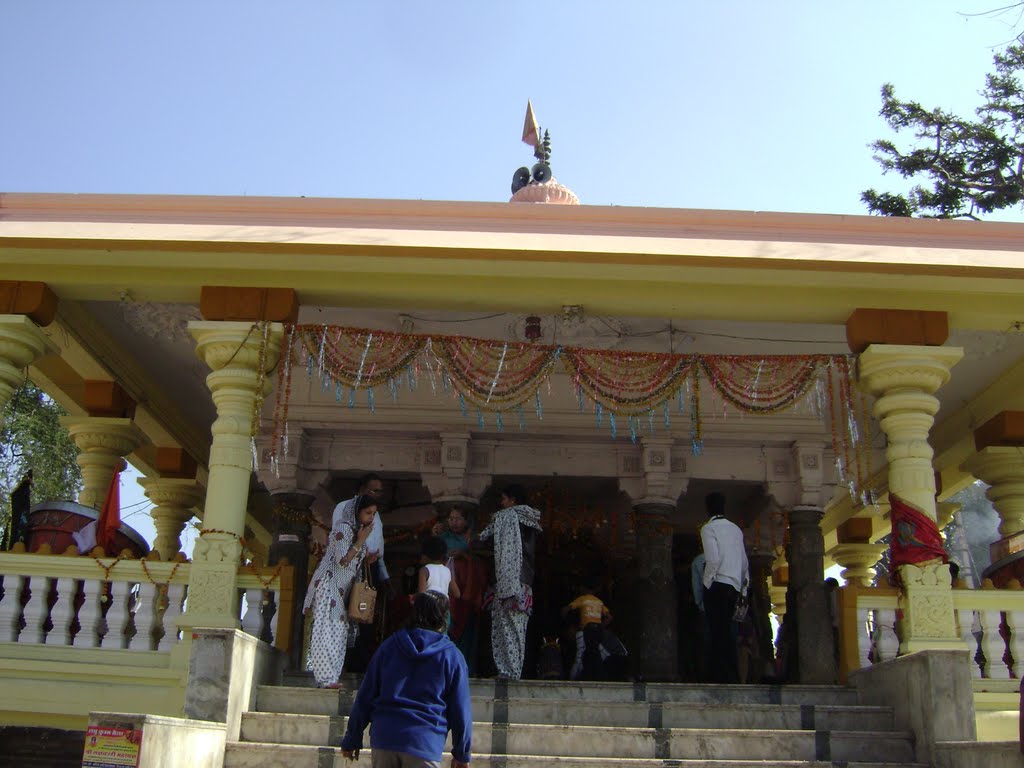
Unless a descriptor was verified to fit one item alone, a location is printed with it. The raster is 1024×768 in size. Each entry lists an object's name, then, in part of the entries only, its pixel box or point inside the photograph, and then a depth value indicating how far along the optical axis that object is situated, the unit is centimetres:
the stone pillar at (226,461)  729
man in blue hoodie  446
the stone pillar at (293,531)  1038
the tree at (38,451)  1714
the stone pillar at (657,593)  990
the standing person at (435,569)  695
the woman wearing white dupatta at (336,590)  703
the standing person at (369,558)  749
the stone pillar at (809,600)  990
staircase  599
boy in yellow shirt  852
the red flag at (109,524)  817
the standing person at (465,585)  824
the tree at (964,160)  1772
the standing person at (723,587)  819
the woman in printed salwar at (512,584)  812
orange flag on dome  1300
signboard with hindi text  497
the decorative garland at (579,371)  839
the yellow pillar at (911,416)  735
